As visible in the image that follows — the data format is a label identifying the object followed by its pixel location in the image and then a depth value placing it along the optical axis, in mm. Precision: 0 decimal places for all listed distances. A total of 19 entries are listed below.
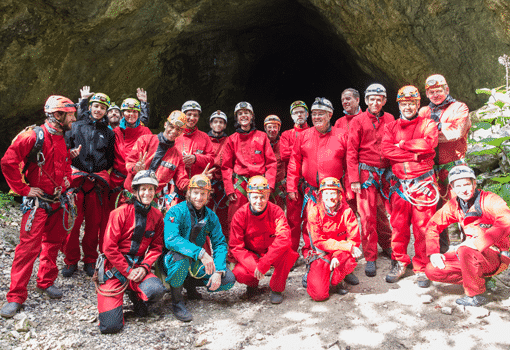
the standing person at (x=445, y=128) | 4418
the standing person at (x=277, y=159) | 6250
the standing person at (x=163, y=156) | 4746
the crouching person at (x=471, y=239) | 3646
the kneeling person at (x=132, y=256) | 3693
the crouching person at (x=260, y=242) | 4191
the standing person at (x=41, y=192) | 3834
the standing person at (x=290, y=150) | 5465
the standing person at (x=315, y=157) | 4980
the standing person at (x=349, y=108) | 5598
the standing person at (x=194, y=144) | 5645
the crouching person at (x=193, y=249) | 3979
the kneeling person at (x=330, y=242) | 4141
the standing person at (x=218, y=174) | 5949
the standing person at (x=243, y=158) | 5504
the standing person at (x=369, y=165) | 4766
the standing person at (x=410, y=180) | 4281
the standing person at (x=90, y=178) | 4941
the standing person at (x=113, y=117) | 6074
